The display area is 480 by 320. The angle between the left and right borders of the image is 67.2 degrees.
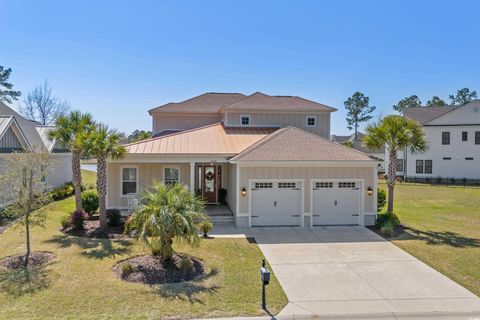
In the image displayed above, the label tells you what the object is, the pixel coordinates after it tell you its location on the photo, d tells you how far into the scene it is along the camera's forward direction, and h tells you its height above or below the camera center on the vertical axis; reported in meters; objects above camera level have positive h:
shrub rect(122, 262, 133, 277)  9.27 -2.81
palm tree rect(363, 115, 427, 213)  15.50 +1.08
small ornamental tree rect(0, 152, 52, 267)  10.27 -0.85
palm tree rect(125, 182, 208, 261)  9.37 -1.54
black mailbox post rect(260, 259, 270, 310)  7.37 -2.43
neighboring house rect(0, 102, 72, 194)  18.62 +1.09
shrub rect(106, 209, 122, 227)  14.58 -2.35
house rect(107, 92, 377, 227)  15.17 -0.58
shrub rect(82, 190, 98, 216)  16.42 -1.97
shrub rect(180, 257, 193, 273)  9.52 -2.81
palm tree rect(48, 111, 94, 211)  14.56 +1.11
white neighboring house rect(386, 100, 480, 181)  35.38 +1.43
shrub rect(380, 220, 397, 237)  14.07 -2.63
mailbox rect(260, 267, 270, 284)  7.36 -2.35
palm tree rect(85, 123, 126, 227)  13.46 +0.41
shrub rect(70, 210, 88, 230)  13.93 -2.32
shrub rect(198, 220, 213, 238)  12.85 -2.37
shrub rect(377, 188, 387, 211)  18.14 -1.82
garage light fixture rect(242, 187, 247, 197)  15.02 -1.25
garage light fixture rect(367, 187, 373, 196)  15.61 -1.26
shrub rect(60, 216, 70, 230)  14.08 -2.47
